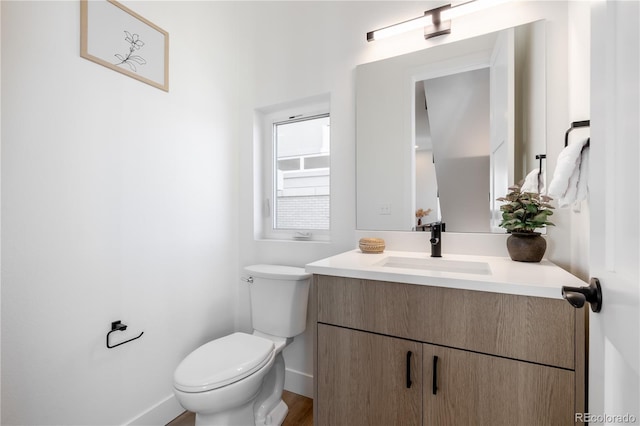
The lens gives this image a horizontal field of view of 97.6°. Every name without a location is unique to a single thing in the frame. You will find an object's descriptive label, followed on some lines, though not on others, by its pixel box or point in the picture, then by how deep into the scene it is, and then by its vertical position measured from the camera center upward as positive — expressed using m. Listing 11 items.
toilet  1.14 -0.69
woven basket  1.42 -0.17
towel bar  0.92 +0.29
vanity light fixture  1.31 +0.96
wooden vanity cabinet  0.76 -0.46
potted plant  1.09 -0.05
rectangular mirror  1.25 +0.41
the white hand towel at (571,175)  0.75 +0.10
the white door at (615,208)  0.40 +0.01
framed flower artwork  1.23 +0.82
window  1.89 +0.27
